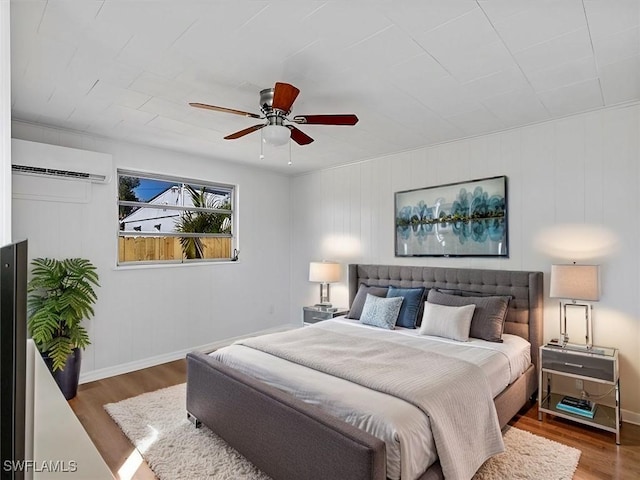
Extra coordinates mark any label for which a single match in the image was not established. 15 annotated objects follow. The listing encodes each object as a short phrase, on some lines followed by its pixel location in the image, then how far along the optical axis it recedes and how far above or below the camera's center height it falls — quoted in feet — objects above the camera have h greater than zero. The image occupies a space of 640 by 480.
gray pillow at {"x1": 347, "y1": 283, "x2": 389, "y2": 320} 13.60 -2.05
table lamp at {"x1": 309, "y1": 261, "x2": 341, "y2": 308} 15.90 -1.23
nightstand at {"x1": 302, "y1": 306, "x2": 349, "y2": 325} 15.19 -2.95
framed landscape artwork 12.16 +0.89
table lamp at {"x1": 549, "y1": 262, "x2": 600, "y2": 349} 9.37 -1.10
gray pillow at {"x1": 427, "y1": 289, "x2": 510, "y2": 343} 10.48 -2.16
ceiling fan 7.28 +2.86
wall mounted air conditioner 10.60 +2.67
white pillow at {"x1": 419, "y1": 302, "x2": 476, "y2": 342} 10.51 -2.35
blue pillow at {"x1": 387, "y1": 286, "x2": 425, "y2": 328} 12.30 -2.16
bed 5.63 -3.14
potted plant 10.12 -1.94
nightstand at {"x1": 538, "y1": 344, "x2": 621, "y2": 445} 8.91 -3.39
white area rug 7.45 -4.74
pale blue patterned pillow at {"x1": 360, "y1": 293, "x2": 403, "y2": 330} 12.11 -2.34
